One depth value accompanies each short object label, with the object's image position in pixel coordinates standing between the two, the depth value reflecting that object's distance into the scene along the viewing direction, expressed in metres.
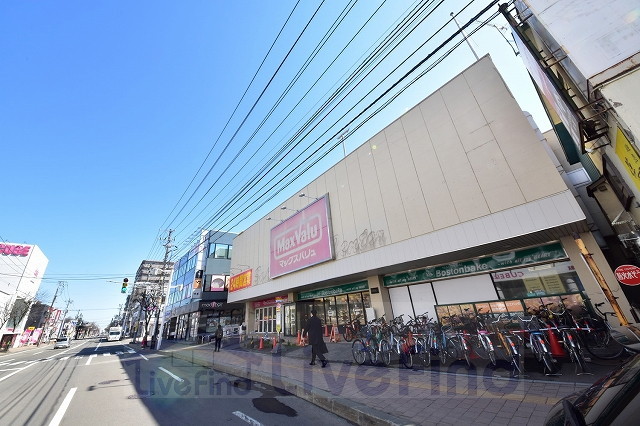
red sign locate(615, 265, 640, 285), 6.46
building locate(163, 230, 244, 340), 28.09
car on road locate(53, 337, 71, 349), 33.81
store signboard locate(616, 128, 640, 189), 4.37
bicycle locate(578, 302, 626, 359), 6.17
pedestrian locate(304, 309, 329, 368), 9.09
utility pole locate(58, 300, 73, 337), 70.56
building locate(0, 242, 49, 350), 34.56
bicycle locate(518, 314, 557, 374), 5.46
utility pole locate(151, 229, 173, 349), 22.68
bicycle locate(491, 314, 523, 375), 5.80
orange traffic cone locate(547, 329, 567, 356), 6.16
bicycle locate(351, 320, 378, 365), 8.47
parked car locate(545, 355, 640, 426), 1.45
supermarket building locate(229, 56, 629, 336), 7.89
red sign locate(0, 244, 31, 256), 40.59
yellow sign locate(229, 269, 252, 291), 21.83
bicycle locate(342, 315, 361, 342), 13.98
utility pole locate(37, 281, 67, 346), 53.06
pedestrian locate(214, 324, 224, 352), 16.91
